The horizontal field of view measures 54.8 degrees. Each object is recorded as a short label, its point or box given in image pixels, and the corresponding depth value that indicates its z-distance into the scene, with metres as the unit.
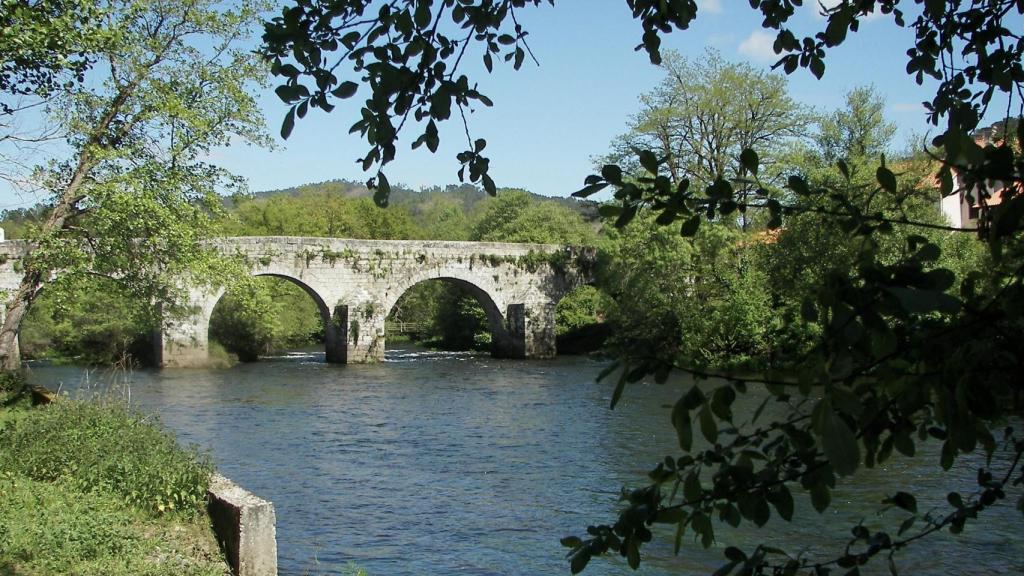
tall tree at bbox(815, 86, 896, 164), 28.17
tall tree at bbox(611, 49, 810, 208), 27.81
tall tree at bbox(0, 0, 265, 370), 11.29
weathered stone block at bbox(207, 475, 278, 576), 6.06
